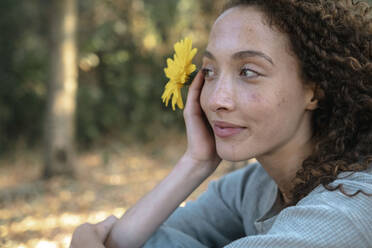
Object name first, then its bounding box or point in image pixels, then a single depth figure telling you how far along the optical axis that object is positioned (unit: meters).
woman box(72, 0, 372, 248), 0.68
